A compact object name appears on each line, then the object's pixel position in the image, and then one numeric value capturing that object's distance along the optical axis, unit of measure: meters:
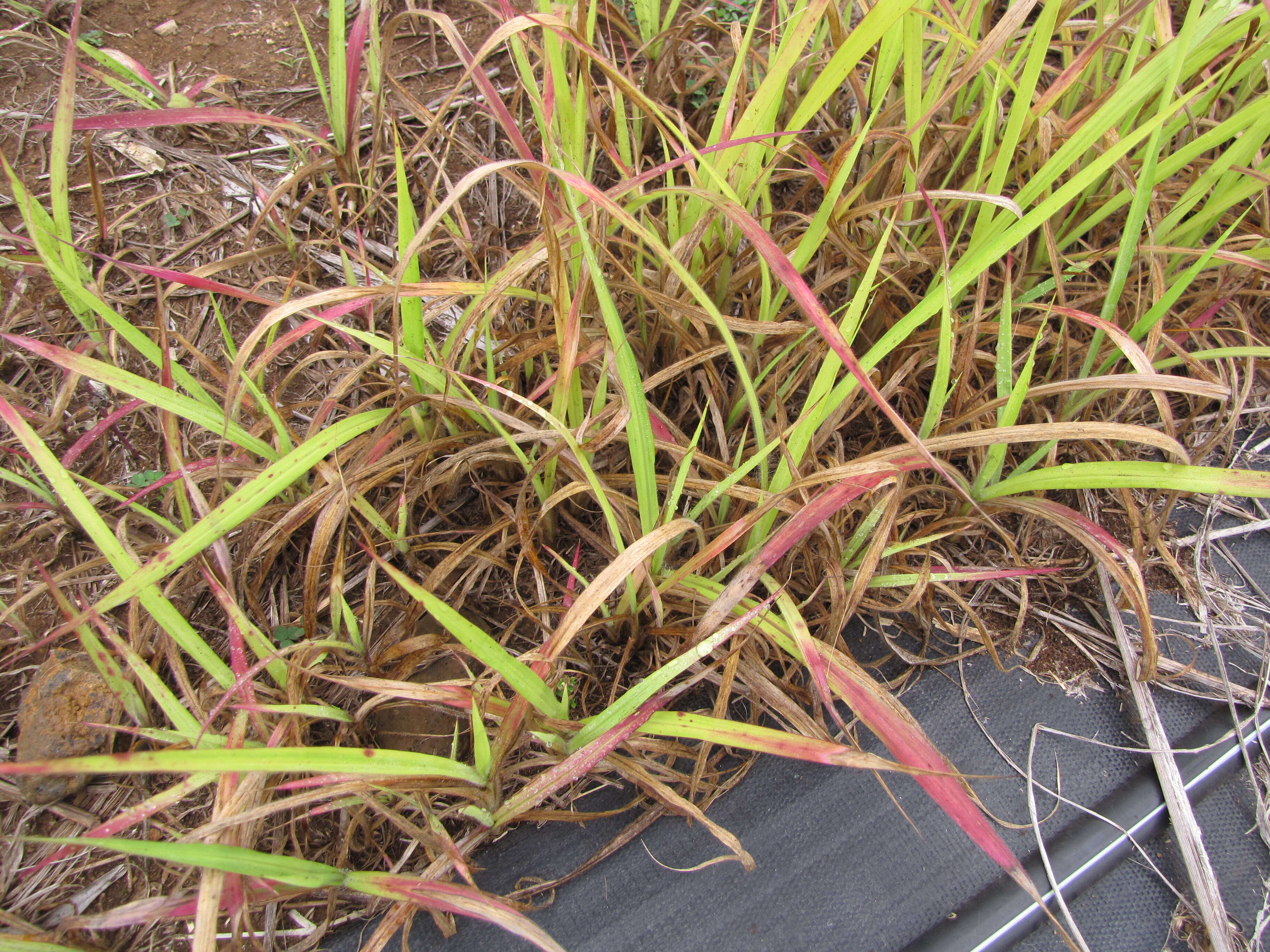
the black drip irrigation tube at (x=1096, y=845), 0.70
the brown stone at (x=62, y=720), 0.69
